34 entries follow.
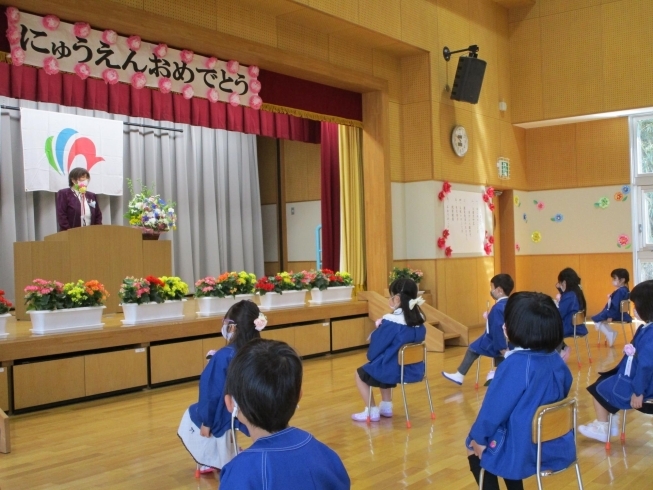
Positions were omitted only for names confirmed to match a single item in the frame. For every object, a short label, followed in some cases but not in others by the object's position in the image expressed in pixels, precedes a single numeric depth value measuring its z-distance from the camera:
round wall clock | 10.32
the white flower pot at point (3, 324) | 5.81
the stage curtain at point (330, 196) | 10.71
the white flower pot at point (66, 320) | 6.00
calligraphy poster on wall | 10.30
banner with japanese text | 6.19
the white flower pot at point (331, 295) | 8.73
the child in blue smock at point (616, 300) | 8.05
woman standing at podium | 8.27
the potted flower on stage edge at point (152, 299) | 6.65
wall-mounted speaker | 9.88
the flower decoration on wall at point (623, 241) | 11.34
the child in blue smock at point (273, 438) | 1.73
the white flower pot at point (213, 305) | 7.38
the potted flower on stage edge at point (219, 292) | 7.39
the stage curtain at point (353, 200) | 10.11
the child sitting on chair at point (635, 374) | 3.83
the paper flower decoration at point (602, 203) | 11.55
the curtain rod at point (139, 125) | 9.33
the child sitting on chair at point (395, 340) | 5.08
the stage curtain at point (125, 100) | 6.52
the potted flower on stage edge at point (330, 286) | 8.71
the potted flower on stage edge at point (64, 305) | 6.00
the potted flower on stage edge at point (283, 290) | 7.98
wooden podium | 7.18
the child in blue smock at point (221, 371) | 3.60
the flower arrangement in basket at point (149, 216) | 8.26
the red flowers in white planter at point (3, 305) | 5.80
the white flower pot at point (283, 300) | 8.04
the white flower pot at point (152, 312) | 6.64
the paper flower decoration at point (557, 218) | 12.01
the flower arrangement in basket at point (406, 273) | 9.68
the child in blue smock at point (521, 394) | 2.69
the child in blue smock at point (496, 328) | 5.71
